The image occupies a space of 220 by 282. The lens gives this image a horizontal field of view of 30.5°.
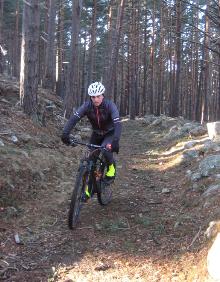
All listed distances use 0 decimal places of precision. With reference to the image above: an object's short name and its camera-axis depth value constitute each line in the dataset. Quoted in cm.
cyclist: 667
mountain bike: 617
